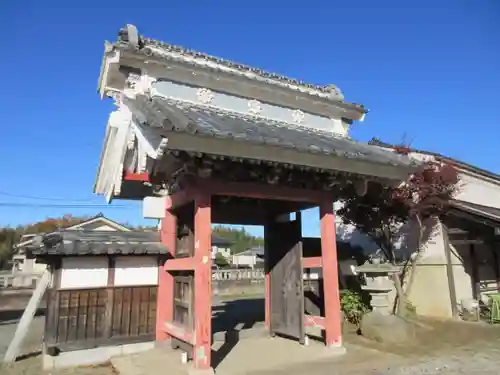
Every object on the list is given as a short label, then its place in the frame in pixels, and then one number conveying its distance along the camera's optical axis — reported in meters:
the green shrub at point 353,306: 10.24
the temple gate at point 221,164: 6.18
